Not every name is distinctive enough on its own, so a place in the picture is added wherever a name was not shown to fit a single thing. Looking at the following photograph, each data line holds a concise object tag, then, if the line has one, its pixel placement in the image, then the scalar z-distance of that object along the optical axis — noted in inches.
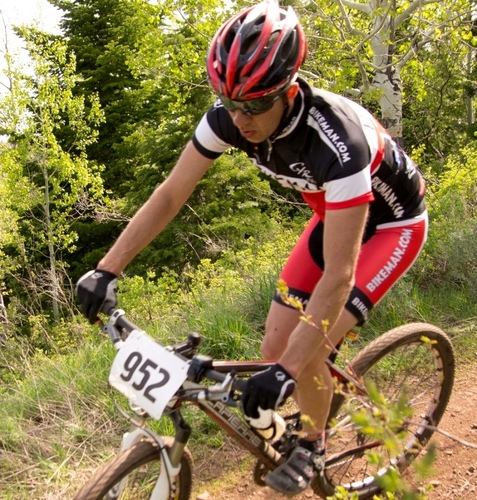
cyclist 88.2
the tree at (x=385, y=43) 296.7
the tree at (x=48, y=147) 850.1
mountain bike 83.7
